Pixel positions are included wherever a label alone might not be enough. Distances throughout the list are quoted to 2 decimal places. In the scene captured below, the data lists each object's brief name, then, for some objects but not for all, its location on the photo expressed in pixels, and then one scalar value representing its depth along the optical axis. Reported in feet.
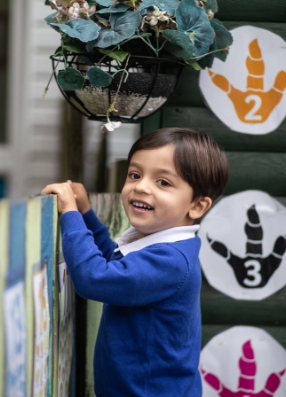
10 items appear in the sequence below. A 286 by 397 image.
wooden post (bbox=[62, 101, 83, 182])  9.08
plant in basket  7.20
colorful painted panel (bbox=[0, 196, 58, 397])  5.20
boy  6.92
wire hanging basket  7.40
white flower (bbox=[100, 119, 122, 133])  7.25
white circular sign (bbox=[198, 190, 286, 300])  8.21
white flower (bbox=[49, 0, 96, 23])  7.22
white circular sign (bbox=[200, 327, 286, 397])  8.23
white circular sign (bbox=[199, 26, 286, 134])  8.12
